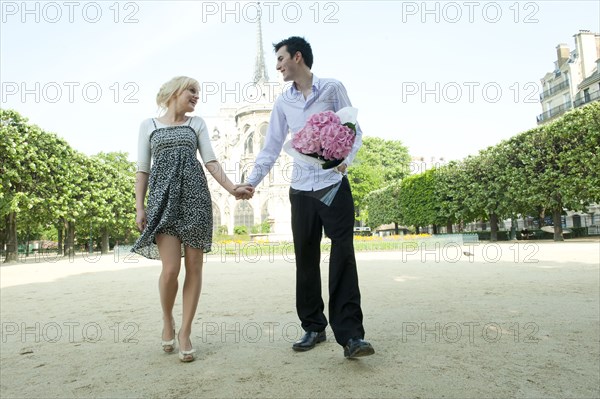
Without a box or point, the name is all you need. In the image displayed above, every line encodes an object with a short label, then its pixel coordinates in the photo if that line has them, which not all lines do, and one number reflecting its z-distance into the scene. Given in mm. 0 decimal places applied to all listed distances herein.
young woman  3596
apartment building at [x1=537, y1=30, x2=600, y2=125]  46162
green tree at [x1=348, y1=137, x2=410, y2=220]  56781
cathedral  67125
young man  3453
